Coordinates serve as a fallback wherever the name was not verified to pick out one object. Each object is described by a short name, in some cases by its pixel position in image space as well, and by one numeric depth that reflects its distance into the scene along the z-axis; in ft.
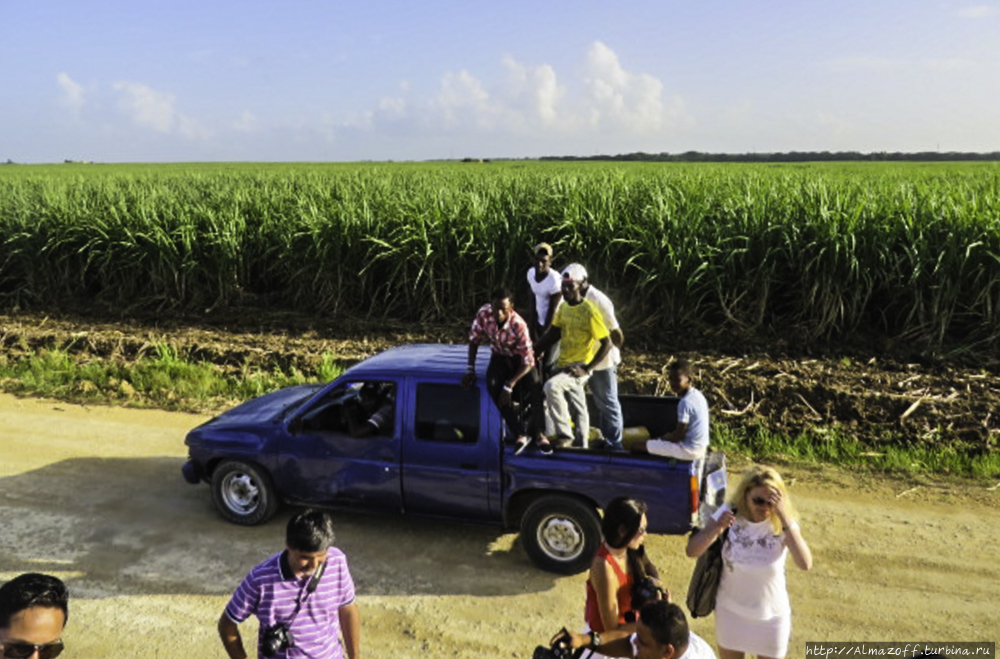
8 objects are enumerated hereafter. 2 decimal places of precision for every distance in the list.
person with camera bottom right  11.18
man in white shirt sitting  20.39
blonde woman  14.32
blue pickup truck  21.01
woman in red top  13.07
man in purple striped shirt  12.98
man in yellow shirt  22.80
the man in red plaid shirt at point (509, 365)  22.29
